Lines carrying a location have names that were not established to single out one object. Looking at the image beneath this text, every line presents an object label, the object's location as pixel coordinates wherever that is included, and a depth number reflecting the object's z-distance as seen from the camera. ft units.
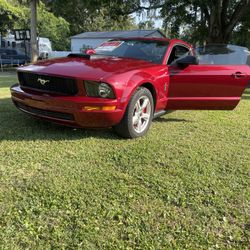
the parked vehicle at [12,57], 73.00
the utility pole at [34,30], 56.71
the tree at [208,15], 41.26
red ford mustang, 12.42
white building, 88.65
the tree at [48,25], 92.62
